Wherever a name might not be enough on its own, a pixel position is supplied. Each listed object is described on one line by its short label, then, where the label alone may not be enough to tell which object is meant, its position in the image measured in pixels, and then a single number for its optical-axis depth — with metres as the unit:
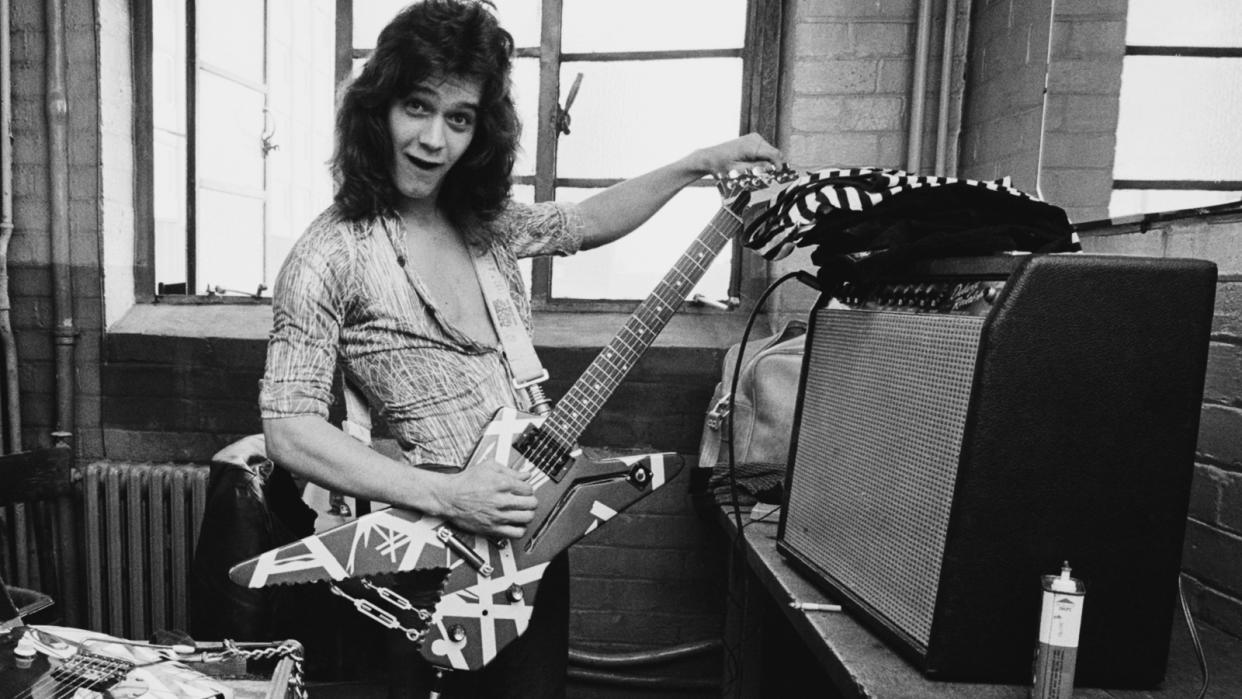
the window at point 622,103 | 2.24
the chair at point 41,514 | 1.71
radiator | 2.11
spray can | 0.68
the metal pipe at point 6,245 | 2.10
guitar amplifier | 0.70
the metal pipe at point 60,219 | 2.12
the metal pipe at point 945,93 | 1.91
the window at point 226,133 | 2.34
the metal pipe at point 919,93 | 1.93
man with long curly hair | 1.23
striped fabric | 0.92
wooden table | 0.74
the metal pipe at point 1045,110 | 1.54
